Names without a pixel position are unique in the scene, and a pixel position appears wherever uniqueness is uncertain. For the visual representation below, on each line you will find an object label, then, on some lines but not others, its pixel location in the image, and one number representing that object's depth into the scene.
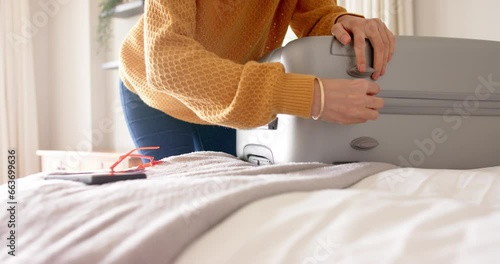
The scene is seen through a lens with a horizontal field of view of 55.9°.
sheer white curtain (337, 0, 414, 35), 1.61
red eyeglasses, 0.77
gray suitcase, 0.64
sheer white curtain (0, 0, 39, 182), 2.74
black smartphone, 0.55
